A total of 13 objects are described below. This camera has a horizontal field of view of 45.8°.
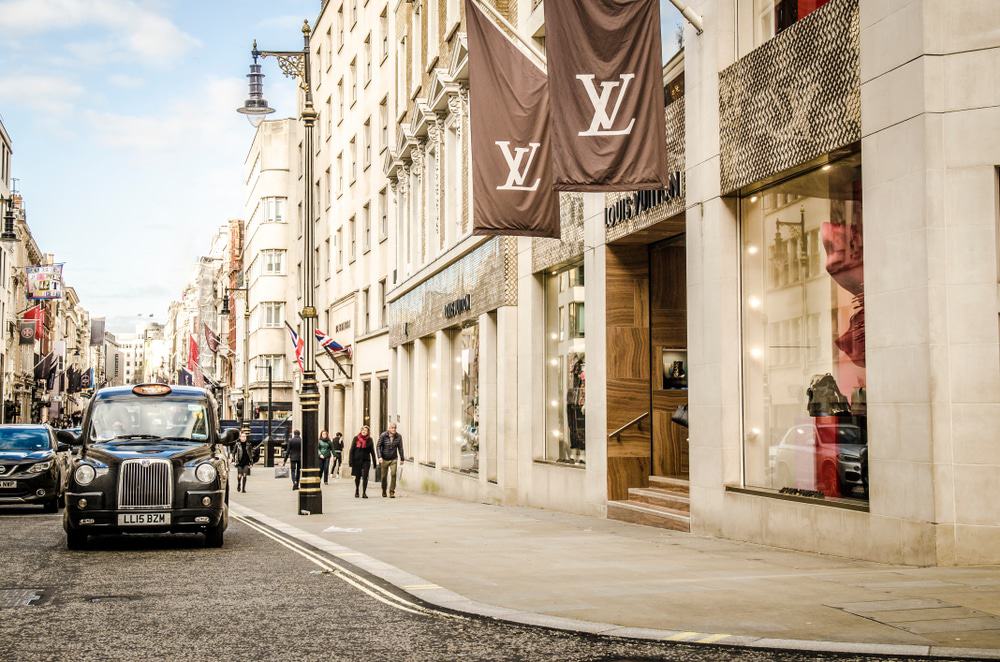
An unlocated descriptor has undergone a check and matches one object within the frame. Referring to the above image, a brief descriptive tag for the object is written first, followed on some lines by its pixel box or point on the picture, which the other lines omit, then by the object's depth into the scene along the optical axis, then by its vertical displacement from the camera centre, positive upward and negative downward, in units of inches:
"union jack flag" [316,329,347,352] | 1764.3 +77.2
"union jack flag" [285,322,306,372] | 1814.7 +84.6
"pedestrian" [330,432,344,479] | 1722.4 -76.2
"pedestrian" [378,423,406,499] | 1127.6 -51.4
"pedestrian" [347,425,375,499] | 1158.3 -57.5
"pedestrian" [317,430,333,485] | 1542.8 -77.0
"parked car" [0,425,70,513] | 881.5 -53.1
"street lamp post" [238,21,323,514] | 874.1 +100.1
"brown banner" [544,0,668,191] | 581.9 +150.5
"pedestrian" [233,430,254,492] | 1289.6 -76.4
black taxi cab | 574.9 -41.7
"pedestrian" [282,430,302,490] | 1377.7 -67.4
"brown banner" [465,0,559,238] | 670.5 +149.8
